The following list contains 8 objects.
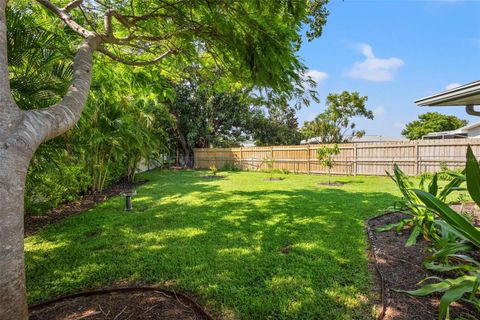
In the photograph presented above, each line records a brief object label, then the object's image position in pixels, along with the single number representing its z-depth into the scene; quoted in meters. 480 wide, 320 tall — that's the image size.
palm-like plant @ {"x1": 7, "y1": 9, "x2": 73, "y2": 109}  2.01
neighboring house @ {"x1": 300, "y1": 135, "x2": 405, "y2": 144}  26.28
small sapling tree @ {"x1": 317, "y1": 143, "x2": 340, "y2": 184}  10.60
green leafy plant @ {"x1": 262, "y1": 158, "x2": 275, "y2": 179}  14.24
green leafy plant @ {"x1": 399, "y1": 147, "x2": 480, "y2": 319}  1.62
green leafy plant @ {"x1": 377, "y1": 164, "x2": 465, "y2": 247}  2.93
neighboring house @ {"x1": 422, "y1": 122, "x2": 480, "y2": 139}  15.23
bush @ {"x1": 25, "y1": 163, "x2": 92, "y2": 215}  3.46
